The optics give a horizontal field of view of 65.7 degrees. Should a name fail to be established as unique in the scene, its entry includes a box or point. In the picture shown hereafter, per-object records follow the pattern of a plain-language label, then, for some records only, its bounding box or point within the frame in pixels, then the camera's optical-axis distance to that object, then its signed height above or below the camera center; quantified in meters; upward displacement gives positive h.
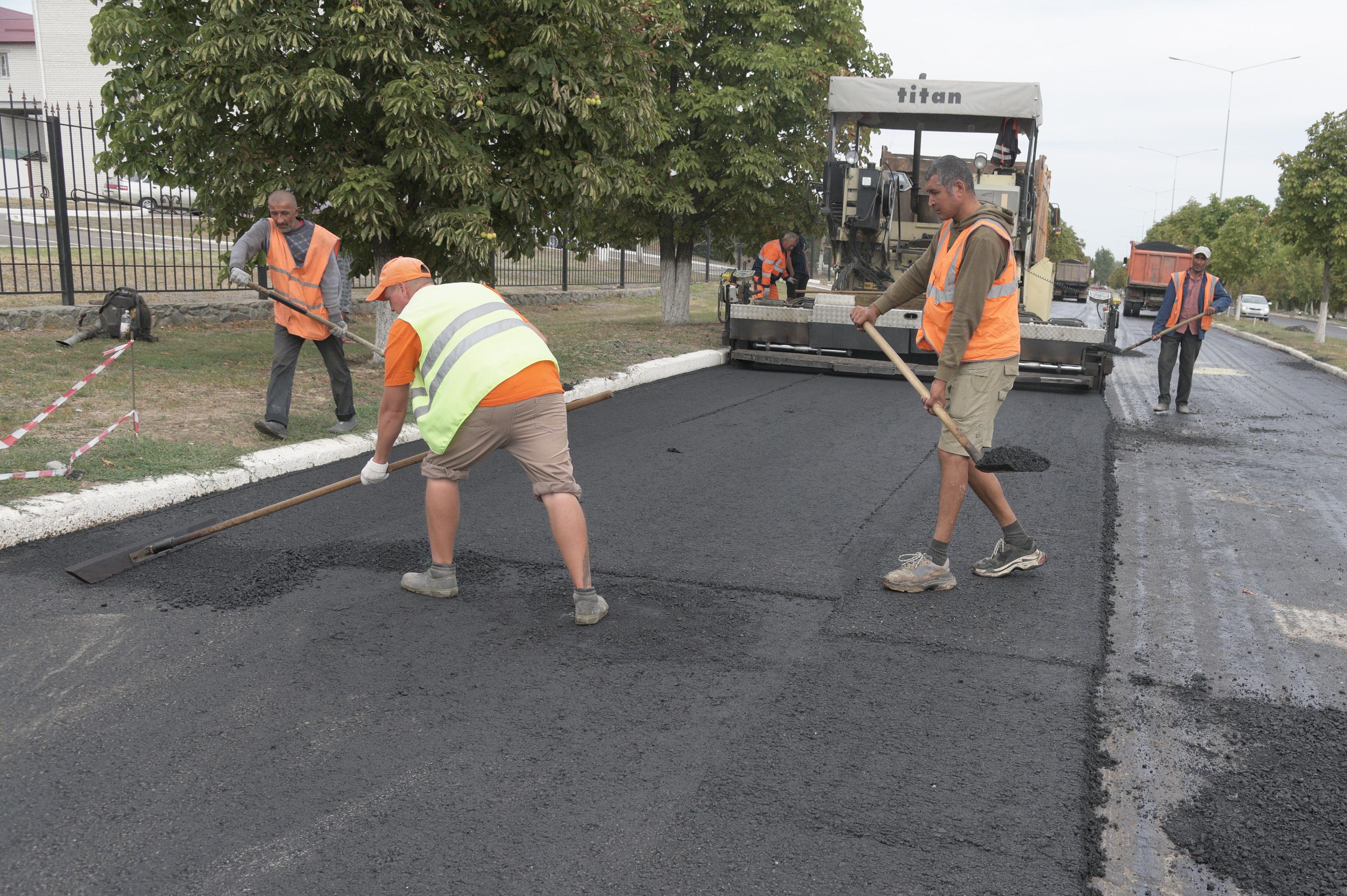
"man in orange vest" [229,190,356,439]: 6.88 -0.09
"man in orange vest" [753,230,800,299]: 14.75 +0.08
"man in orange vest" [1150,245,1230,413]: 10.57 -0.28
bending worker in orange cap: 3.94 -0.47
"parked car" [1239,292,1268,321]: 41.94 -0.87
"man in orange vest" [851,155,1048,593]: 4.43 -0.27
